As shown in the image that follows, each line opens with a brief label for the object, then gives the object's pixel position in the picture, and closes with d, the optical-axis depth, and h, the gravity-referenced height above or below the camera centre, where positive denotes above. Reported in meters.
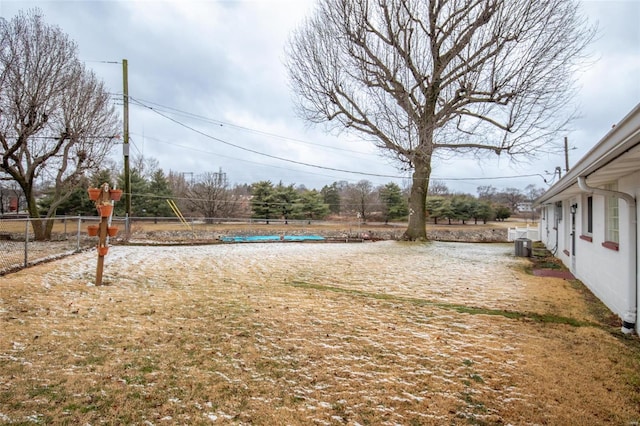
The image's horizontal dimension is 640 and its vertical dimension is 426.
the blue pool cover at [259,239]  13.78 -1.05
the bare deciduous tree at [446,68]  9.65 +4.96
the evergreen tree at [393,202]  27.75 +1.24
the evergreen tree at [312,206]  27.67 +0.87
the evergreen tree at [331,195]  34.16 +2.36
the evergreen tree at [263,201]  26.12 +1.23
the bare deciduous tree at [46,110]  10.62 +3.92
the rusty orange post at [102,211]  5.44 +0.08
